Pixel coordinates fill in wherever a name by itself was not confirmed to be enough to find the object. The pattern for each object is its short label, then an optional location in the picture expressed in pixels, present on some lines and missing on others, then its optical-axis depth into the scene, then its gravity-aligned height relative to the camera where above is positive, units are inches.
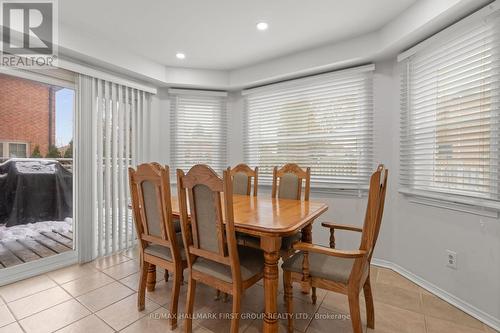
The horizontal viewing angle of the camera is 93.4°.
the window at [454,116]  69.2 +17.2
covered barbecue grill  94.1 -11.4
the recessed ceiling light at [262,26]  93.6 +56.5
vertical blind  113.1 +5.5
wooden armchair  51.8 -25.9
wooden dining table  56.1 -15.0
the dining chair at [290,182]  100.7 -7.1
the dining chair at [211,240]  54.8 -18.7
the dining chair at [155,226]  66.1 -18.4
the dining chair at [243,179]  114.4 -6.5
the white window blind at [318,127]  110.2 +20.6
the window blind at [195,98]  145.5 +30.5
